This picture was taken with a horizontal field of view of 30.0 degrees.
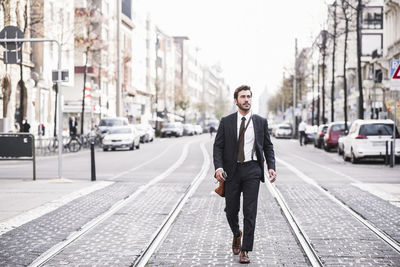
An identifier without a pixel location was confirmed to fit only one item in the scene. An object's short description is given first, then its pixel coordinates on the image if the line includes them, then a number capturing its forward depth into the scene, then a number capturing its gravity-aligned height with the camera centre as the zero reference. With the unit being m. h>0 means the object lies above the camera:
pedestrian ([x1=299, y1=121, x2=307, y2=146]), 50.90 -0.27
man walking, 7.26 -0.29
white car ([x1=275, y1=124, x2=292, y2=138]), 78.81 -0.32
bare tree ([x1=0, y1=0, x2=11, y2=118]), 31.42 +2.49
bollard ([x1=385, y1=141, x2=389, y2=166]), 25.64 -0.81
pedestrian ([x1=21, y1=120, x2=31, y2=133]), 38.50 +0.03
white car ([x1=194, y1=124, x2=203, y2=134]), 106.96 -0.22
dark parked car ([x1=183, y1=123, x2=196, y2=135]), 93.82 -0.20
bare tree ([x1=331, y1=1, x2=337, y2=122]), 45.88 +5.43
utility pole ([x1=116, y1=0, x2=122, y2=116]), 51.06 +4.60
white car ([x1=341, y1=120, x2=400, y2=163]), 27.48 -0.38
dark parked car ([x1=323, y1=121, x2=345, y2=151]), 38.78 -0.25
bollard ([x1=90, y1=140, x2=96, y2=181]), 18.34 -1.04
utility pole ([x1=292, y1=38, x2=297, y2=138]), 79.84 +4.44
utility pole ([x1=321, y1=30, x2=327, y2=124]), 53.62 +5.84
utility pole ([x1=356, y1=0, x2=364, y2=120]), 38.41 +3.87
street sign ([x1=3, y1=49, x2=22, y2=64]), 20.72 +1.96
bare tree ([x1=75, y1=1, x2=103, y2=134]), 47.03 +5.91
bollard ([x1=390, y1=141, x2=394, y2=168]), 25.25 -0.93
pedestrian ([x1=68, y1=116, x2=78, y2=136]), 42.12 +0.05
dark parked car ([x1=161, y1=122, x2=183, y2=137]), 82.81 -0.29
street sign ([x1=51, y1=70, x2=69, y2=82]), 18.83 +1.31
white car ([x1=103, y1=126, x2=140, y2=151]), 41.47 -0.61
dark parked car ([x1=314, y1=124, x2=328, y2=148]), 44.35 -0.38
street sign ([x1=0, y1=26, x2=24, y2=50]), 20.45 +2.53
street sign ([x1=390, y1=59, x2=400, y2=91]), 21.58 +1.57
